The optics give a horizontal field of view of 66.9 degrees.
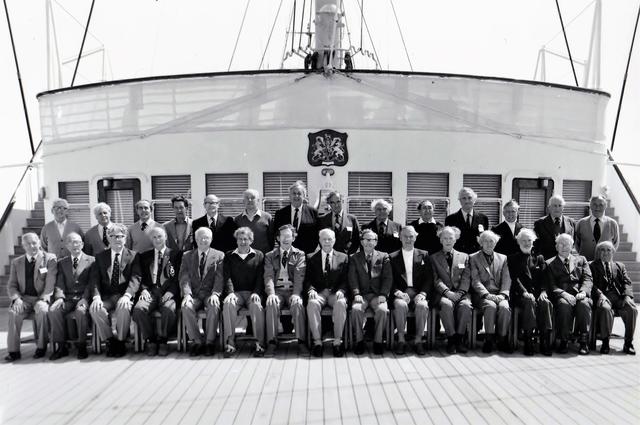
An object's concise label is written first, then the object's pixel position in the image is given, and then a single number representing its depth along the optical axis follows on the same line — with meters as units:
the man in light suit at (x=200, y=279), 4.52
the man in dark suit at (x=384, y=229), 5.01
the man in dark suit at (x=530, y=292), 4.50
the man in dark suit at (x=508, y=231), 5.04
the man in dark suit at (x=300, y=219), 5.07
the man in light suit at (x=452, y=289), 4.51
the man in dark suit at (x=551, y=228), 5.15
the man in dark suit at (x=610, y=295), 4.56
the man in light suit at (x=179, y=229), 5.20
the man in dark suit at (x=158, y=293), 4.49
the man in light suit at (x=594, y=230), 5.33
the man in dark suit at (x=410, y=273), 4.64
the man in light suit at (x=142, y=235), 5.23
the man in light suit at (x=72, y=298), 4.46
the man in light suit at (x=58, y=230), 5.51
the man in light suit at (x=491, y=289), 4.47
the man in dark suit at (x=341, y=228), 5.05
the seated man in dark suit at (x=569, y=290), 4.52
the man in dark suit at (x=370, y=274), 4.63
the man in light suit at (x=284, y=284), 4.50
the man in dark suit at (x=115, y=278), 4.50
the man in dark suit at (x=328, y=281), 4.47
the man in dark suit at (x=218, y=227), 5.12
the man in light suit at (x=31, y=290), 4.48
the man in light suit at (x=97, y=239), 5.26
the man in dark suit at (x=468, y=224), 5.13
